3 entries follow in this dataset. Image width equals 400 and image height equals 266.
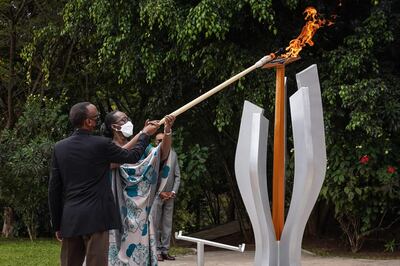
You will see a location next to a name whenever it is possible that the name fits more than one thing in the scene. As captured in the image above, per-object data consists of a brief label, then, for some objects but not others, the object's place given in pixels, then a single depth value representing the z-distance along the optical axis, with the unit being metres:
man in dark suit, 5.09
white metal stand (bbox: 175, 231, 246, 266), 6.79
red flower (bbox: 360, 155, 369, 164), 10.06
